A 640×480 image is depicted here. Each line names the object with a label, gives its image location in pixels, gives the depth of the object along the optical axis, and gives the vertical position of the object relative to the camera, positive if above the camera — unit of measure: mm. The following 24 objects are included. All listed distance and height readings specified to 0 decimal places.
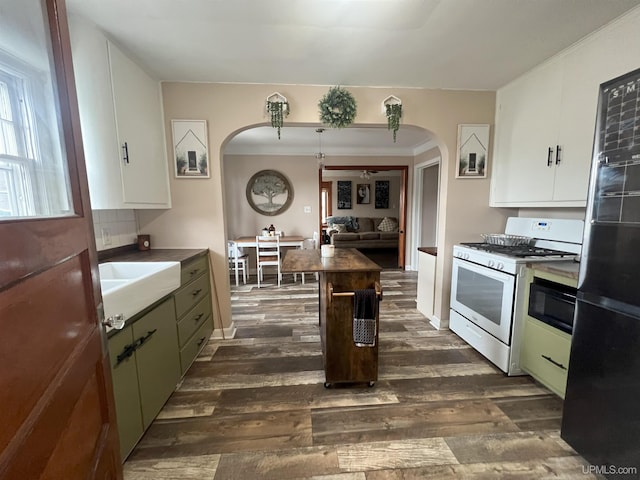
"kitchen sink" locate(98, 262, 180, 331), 1125 -385
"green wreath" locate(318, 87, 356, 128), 2229 +861
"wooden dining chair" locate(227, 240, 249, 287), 4266 -787
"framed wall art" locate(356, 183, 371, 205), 8492 +507
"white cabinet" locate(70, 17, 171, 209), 1544 +608
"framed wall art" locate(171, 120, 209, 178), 2359 +563
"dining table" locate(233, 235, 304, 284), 4273 -515
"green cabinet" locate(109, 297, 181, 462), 1258 -858
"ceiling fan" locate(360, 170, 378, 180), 7200 +941
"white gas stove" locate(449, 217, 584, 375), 1910 -592
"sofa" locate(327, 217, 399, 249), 6977 -645
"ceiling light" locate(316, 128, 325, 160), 4164 +1037
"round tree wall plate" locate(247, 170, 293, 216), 4859 +329
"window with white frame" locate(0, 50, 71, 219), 592 +168
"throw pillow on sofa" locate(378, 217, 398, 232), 7758 -490
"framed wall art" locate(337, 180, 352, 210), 8469 +479
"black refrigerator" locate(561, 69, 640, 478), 1073 -402
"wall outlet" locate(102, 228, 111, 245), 2035 -187
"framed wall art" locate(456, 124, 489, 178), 2543 +545
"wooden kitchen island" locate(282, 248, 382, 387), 1756 -736
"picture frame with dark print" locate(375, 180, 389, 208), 8430 +465
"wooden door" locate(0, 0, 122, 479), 441 -194
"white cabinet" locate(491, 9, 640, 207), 1656 +675
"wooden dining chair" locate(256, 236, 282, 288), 4199 -689
